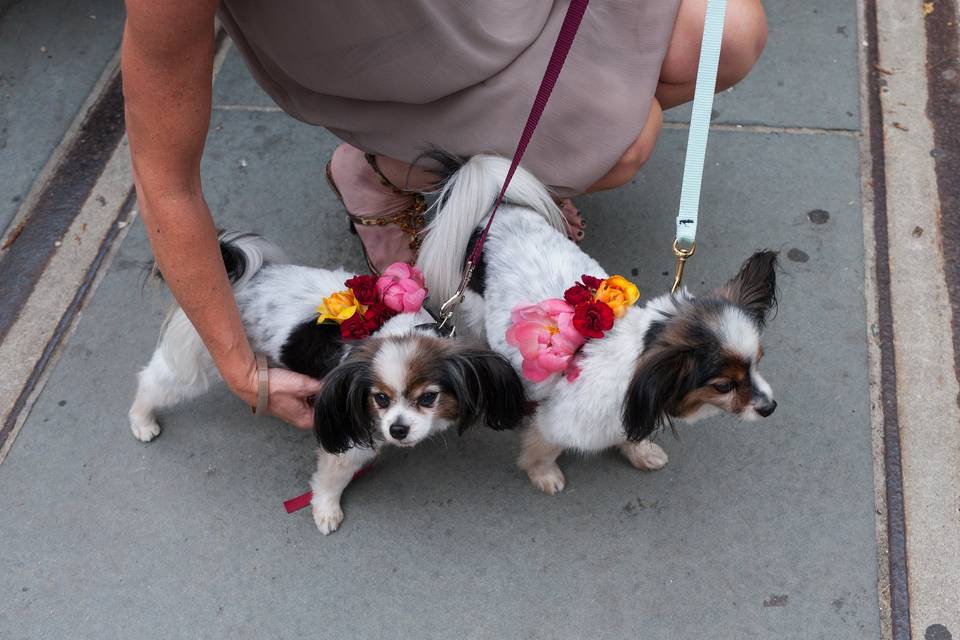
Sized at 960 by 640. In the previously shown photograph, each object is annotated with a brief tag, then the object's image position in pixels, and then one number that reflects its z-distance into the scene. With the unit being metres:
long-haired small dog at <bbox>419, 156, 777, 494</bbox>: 1.67
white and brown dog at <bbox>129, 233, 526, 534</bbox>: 1.83
